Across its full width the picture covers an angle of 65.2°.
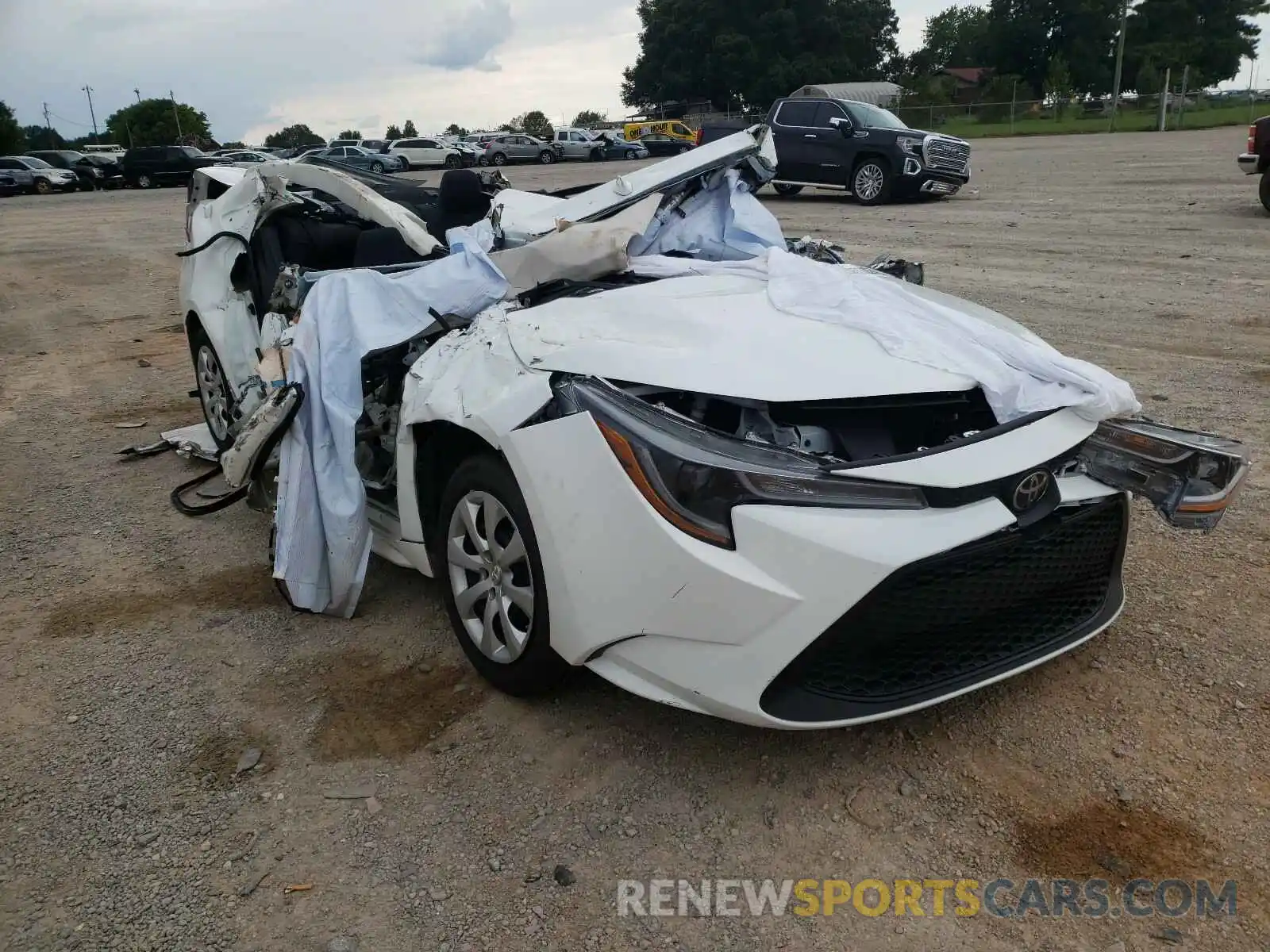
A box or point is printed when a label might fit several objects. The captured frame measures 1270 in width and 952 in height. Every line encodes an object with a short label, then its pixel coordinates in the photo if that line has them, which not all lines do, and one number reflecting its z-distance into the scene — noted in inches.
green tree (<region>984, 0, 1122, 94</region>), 2269.9
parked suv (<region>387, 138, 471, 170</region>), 1622.8
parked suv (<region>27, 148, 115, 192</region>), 1445.6
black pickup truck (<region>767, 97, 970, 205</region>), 644.1
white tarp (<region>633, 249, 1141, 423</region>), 106.5
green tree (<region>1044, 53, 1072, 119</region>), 1553.9
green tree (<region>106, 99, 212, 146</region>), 2760.8
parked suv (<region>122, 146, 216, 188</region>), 1380.4
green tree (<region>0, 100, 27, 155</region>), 2253.9
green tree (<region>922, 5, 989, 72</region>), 2682.1
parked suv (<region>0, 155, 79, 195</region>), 1386.6
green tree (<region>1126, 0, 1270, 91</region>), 2208.4
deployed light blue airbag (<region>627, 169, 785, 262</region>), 161.3
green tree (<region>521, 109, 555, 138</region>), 3307.1
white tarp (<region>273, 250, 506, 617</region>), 136.3
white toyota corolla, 92.7
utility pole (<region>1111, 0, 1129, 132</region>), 1424.7
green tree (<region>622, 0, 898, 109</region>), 2502.5
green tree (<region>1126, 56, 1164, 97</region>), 1738.4
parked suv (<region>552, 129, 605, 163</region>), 1683.1
